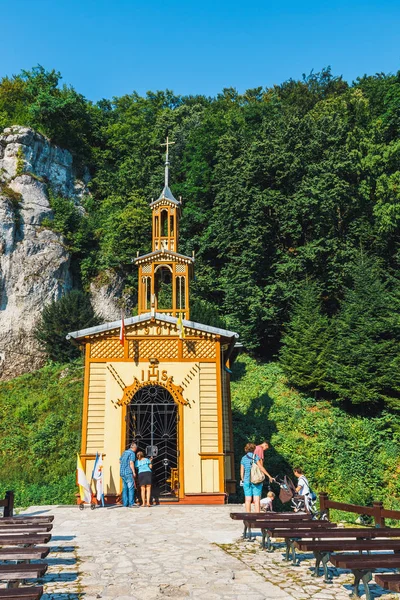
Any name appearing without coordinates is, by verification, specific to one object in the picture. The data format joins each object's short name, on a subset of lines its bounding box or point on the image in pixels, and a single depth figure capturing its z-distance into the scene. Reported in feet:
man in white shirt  37.72
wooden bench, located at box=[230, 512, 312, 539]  27.35
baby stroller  37.65
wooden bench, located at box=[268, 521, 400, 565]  21.62
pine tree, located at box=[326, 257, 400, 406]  78.79
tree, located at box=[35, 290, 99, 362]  101.04
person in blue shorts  36.45
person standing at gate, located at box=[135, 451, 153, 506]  46.06
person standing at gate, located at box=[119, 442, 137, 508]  45.91
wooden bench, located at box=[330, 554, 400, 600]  15.99
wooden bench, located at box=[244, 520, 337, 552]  22.06
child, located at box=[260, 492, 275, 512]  38.68
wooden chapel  48.91
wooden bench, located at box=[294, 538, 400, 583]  18.76
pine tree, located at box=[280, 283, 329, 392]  85.97
